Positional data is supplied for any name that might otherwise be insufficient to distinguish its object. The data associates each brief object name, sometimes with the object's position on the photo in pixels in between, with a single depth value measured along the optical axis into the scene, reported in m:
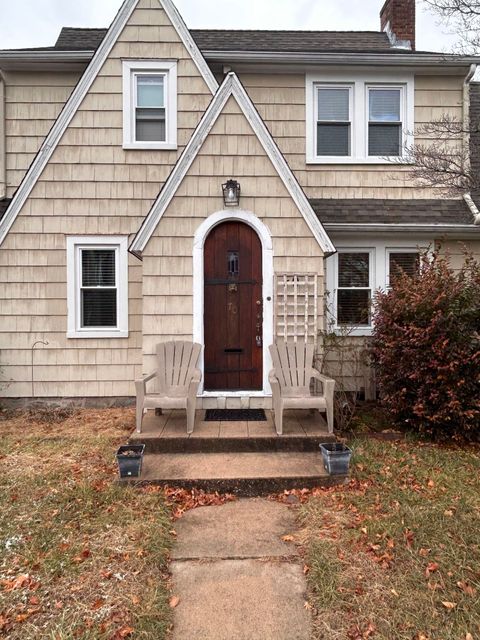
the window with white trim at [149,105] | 6.70
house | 5.51
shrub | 4.96
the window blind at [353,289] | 7.17
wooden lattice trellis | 5.52
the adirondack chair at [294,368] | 5.16
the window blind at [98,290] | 6.86
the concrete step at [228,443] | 4.52
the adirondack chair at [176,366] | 5.28
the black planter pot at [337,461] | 3.96
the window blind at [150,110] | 6.79
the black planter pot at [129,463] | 3.90
